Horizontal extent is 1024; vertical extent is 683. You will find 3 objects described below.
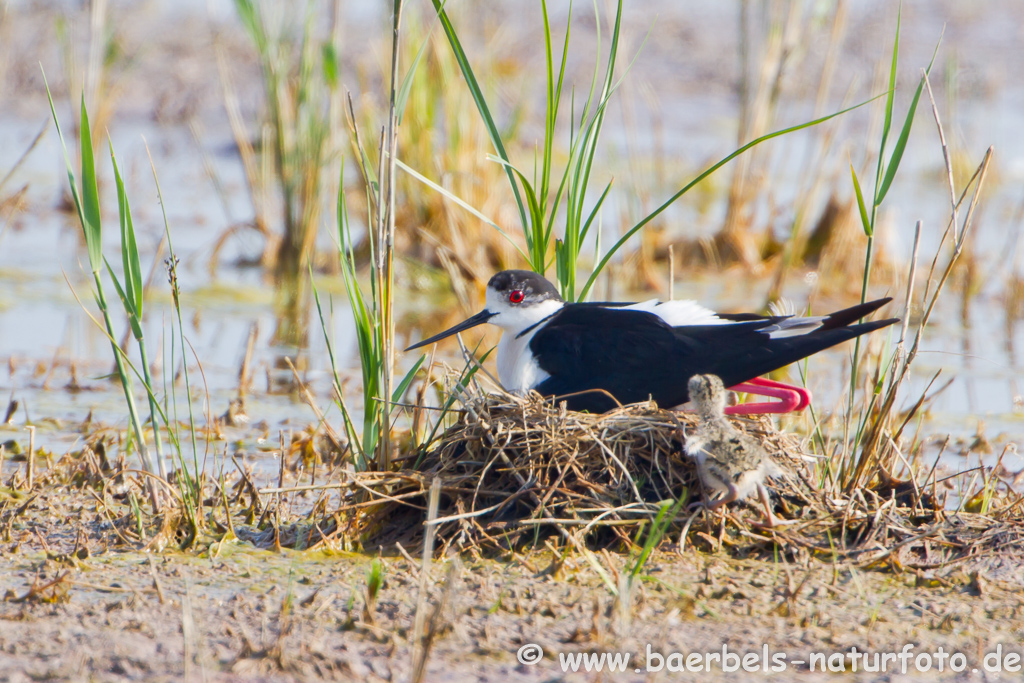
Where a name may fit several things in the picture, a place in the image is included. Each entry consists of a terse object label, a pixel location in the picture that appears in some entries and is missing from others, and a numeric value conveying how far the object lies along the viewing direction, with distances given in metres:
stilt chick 6.39
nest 6.74
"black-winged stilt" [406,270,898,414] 7.47
